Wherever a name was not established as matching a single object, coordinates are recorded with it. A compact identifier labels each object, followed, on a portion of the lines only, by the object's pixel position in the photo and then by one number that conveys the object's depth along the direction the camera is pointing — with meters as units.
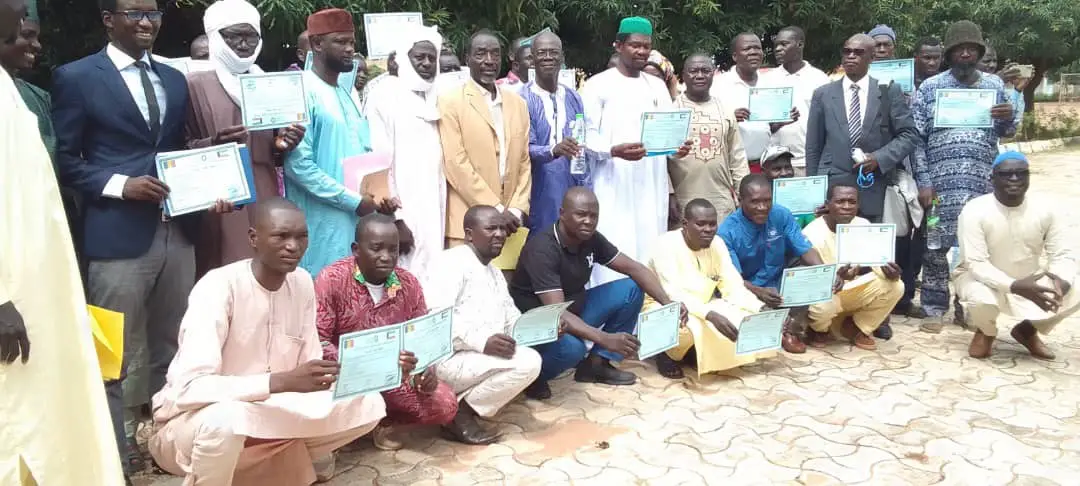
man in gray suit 6.07
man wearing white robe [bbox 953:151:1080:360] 5.40
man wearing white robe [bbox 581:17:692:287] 5.69
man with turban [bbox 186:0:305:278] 3.92
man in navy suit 3.47
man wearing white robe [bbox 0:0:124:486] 2.39
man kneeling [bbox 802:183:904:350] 5.70
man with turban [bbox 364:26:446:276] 4.70
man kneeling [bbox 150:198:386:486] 3.05
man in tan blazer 4.79
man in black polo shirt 4.68
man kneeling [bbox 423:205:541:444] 4.18
